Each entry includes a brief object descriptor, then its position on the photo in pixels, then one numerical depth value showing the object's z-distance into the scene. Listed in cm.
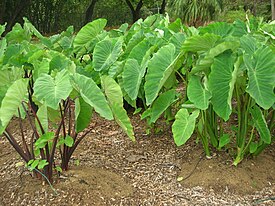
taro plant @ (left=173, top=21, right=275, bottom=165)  187
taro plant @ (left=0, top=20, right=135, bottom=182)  163
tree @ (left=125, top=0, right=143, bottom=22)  1547
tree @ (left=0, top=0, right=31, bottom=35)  1252
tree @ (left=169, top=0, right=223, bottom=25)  1180
